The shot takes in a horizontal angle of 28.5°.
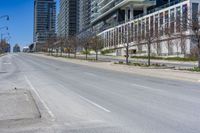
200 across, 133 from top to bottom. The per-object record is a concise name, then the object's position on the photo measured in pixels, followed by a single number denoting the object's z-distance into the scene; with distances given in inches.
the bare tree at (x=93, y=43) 3374.5
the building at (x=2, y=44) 6251.0
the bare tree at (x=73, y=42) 4092.0
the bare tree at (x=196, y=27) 1422.2
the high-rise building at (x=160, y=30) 3129.2
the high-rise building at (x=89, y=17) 7763.3
